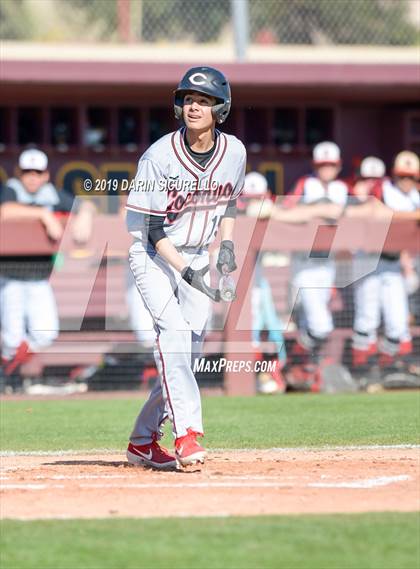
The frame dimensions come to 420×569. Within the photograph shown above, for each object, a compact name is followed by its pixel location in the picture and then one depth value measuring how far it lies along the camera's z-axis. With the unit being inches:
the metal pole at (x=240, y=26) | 593.3
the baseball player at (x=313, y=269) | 517.0
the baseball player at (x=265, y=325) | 511.5
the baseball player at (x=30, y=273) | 502.3
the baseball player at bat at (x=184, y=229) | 271.1
